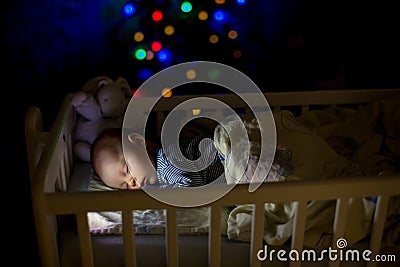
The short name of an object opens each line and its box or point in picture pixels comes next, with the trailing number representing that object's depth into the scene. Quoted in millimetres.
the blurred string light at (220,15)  2191
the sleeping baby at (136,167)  1444
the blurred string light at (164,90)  1808
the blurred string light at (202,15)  2193
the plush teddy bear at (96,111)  1612
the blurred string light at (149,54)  2254
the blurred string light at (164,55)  2232
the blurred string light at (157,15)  2182
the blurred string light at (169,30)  2199
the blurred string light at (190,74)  2145
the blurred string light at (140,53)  2258
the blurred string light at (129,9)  2188
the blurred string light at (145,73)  2299
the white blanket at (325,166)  1214
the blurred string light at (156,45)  2230
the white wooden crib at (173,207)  1054
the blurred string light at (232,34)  2270
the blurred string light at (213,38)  2242
